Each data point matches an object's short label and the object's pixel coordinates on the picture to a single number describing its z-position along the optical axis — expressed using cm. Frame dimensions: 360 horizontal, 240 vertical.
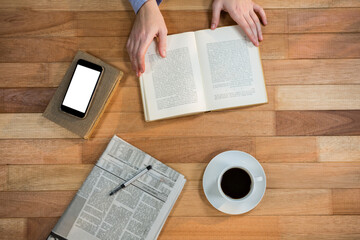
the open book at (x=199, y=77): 103
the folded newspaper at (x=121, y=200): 102
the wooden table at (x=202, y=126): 104
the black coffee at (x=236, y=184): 98
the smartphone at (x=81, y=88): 103
